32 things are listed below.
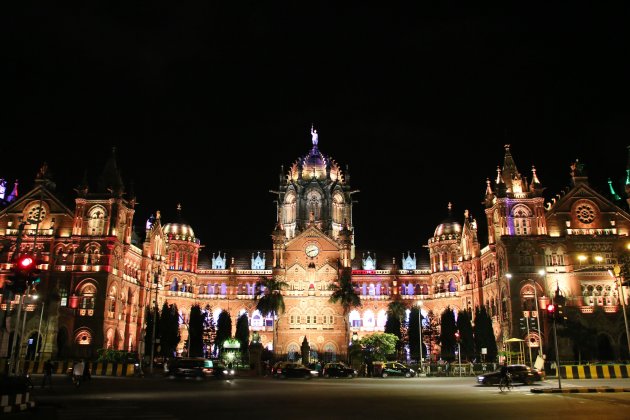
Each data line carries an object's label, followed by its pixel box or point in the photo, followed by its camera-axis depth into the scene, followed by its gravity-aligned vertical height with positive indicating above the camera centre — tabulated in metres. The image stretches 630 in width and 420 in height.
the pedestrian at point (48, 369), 32.74 -0.86
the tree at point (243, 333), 81.31 +3.24
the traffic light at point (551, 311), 35.62 +2.93
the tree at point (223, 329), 80.88 +3.76
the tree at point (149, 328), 70.94 +3.28
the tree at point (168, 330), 72.25 +3.10
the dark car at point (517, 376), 38.53 -1.18
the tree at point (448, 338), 73.31 +2.49
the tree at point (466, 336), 70.75 +2.70
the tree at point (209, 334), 84.44 +3.13
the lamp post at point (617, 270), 39.86 +6.14
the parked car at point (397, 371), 53.16 -1.24
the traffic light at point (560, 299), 67.78 +6.99
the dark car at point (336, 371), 51.84 -1.27
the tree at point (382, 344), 71.56 +1.64
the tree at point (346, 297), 87.12 +8.99
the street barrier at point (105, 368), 51.34 -1.25
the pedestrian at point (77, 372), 32.09 -0.99
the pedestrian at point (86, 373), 38.53 -1.24
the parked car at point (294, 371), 50.27 -1.29
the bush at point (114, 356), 64.12 -0.16
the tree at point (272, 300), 85.31 +8.21
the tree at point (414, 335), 76.94 +2.96
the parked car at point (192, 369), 42.31 -0.99
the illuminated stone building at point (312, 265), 73.44 +13.84
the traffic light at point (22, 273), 25.16 +3.51
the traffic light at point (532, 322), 50.94 +3.43
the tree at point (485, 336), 69.62 +2.65
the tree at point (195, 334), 74.56 +2.74
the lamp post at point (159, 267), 92.34 +14.10
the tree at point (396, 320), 79.94 +5.32
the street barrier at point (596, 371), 44.06 -0.93
